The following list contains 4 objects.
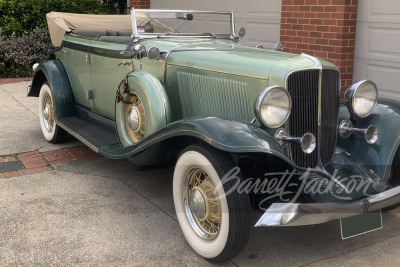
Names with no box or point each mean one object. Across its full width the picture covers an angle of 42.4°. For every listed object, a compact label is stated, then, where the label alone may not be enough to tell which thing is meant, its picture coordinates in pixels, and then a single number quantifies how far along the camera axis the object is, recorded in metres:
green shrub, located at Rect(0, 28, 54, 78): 10.08
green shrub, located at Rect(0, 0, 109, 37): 10.34
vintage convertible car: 2.93
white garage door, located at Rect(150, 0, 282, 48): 7.19
